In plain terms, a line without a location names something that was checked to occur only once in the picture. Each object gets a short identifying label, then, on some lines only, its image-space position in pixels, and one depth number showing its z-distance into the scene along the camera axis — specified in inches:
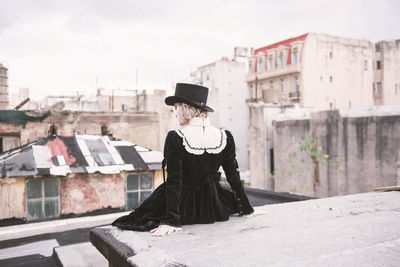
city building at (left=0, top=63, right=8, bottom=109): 710.5
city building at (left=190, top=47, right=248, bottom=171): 1448.1
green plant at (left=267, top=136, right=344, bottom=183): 702.5
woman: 141.6
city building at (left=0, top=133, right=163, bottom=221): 374.9
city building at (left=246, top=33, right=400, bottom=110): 1197.1
